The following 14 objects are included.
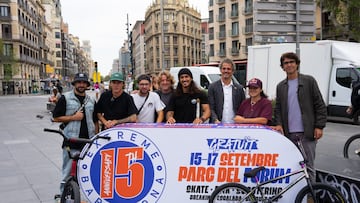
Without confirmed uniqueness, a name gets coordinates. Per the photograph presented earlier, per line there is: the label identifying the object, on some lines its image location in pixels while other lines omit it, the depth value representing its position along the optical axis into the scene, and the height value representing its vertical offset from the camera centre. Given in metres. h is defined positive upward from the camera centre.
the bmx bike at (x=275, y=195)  3.66 -1.23
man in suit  4.77 -0.20
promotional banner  3.97 -0.94
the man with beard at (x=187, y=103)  4.70 -0.29
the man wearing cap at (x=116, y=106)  4.50 -0.31
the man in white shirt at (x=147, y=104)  4.88 -0.31
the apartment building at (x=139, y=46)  121.56 +14.49
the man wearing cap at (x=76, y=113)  4.36 -0.40
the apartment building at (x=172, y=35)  93.94 +13.62
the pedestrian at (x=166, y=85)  5.43 -0.04
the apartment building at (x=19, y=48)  61.84 +7.42
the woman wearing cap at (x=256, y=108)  4.24 -0.33
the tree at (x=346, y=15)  26.50 +5.55
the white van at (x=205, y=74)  19.50 +0.47
